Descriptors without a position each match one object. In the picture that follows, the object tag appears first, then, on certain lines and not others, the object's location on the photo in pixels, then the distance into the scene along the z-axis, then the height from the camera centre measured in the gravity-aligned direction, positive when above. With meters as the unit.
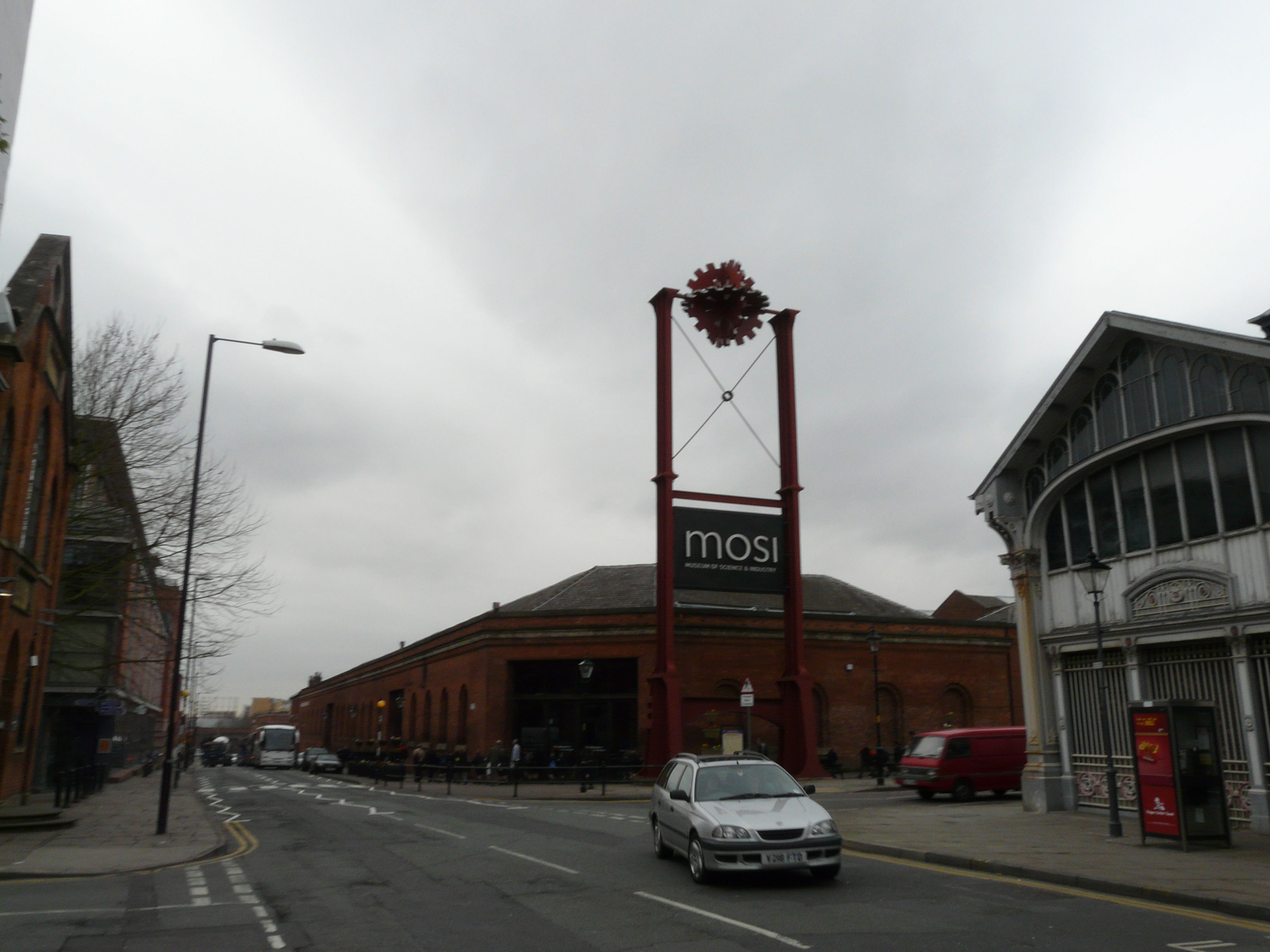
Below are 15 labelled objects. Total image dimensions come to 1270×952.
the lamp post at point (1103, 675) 14.55 +0.59
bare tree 25.69 +6.47
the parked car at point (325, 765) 51.25 -2.80
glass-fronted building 14.84 +3.06
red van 24.59 -1.34
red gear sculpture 32.19 +13.58
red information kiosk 13.11 -0.88
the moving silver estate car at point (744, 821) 10.34 -1.21
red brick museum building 37.78 +1.73
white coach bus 65.94 -2.38
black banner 29.50 +4.98
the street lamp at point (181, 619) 16.81 +1.68
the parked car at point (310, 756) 53.22 -2.51
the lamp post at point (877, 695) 31.52 +0.59
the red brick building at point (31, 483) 17.97 +4.74
